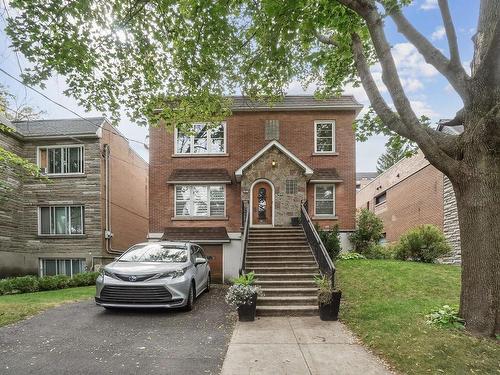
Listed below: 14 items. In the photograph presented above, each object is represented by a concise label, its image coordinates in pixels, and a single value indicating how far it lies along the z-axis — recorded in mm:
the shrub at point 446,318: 6077
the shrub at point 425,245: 14648
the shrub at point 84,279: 14488
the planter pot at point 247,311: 7656
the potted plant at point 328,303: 7730
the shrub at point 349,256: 14750
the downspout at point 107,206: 18047
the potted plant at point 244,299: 7664
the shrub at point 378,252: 15922
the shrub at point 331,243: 14297
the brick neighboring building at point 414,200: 17969
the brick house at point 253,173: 16344
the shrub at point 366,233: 16328
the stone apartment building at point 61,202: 17531
